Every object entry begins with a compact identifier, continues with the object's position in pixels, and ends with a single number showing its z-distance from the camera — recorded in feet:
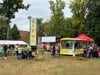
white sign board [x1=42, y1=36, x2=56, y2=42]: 62.42
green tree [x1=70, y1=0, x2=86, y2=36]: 77.42
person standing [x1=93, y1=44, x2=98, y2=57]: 34.70
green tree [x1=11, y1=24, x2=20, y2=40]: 104.78
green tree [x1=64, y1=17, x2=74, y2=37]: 91.69
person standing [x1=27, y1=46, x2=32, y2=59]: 30.94
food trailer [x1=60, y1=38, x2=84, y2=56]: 38.26
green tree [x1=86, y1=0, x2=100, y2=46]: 64.39
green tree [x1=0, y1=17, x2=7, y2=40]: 95.45
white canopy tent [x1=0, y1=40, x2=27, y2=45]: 45.61
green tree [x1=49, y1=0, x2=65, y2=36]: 76.50
